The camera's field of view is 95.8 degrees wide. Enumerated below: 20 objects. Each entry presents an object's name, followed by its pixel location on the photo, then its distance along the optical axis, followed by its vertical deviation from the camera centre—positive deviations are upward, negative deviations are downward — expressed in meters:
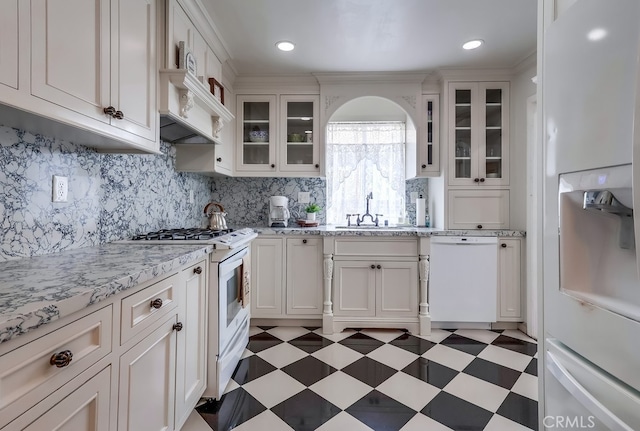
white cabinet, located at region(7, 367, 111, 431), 0.61 -0.47
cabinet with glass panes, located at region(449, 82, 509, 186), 2.68 +0.77
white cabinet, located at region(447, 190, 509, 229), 2.67 +0.06
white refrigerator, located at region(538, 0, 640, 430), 0.62 +0.00
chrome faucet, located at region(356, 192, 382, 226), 3.06 -0.02
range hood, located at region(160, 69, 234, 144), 1.52 +0.64
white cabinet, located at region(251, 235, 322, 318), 2.59 -0.56
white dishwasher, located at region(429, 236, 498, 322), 2.51 -0.55
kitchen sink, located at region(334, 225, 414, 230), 2.91 -0.12
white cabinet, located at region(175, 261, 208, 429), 1.28 -0.62
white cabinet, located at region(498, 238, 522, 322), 2.53 -0.56
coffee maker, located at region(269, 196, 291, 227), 2.85 +0.04
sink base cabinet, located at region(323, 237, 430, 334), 2.51 -0.59
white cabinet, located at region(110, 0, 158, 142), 1.19 +0.67
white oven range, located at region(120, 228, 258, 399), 1.58 -0.48
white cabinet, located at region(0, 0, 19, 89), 0.75 +0.45
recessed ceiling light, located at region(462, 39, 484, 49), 2.22 +1.34
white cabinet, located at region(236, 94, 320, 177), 2.85 +0.79
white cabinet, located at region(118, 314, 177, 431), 0.91 -0.60
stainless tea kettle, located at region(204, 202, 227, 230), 2.18 -0.05
